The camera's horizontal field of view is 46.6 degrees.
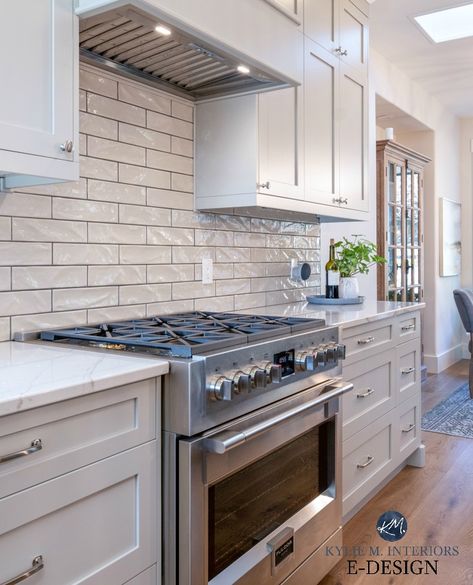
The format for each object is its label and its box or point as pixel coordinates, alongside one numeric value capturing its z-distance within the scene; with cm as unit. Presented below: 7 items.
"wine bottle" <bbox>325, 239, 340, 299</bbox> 310
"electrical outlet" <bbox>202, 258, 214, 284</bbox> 245
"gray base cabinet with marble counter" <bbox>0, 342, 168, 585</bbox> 102
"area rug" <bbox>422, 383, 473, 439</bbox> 383
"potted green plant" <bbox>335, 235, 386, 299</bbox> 309
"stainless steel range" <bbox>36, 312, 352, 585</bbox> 136
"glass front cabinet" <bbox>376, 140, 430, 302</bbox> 463
